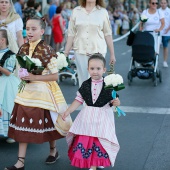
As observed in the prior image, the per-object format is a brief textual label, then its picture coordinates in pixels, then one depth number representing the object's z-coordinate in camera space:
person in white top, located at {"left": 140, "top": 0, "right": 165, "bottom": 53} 12.37
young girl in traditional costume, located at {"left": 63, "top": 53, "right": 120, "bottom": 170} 5.49
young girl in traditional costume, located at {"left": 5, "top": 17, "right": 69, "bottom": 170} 5.70
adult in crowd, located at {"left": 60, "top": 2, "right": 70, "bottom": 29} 20.17
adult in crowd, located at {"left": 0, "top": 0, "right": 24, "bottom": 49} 7.60
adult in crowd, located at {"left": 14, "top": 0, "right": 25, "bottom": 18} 17.34
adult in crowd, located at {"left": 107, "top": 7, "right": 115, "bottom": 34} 28.24
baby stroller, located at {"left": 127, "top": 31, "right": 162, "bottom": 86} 11.39
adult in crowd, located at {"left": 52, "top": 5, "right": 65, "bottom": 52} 17.80
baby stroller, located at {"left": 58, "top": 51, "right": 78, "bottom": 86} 11.88
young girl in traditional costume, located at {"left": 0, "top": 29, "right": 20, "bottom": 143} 6.55
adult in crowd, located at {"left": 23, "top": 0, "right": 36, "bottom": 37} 15.36
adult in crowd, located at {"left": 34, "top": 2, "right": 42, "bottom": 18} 16.54
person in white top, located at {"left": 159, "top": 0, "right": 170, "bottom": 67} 13.97
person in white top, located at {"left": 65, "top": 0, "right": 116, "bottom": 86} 7.41
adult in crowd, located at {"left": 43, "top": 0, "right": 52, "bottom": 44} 18.31
